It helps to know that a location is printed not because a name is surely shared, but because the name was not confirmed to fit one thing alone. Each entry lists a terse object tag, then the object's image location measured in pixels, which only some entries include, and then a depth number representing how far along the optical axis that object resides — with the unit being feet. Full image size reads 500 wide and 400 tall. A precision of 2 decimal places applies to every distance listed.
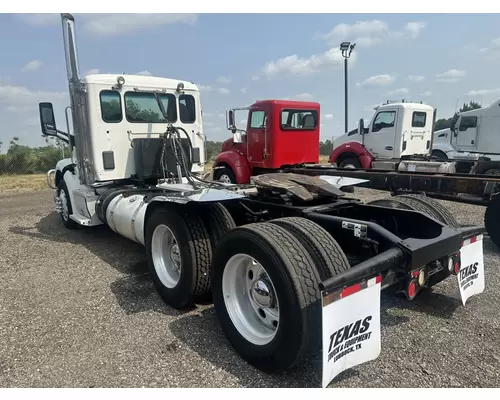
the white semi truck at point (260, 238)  8.25
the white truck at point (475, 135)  48.65
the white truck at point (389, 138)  40.60
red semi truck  33.68
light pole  61.16
